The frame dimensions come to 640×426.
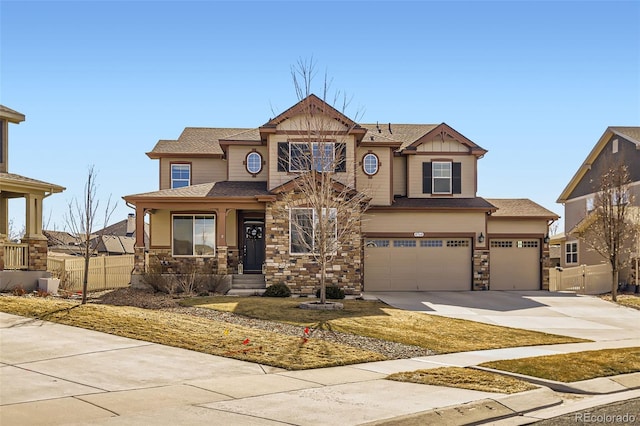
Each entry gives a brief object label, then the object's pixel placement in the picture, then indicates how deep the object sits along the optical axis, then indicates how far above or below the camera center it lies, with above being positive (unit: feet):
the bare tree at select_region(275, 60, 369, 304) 67.77 +5.23
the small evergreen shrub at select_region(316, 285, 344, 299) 79.30 -6.77
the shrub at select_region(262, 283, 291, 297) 79.30 -6.55
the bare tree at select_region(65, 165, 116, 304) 65.16 +1.56
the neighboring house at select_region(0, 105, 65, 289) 73.97 +1.40
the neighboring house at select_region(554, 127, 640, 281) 107.86 +9.48
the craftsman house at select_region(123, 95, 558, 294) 85.46 +3.12
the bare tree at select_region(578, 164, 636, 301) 90.38 +2.47
